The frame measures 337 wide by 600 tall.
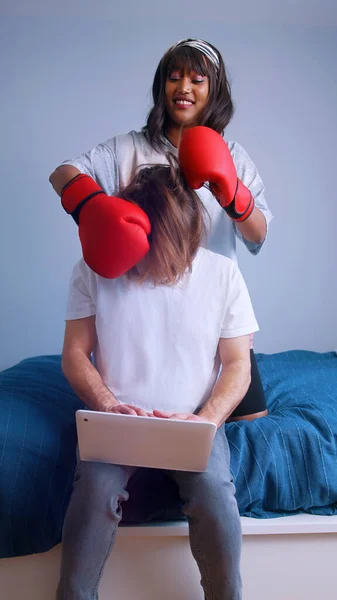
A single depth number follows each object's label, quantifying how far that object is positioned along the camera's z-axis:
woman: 1.46
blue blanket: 1.12
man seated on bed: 1.11
